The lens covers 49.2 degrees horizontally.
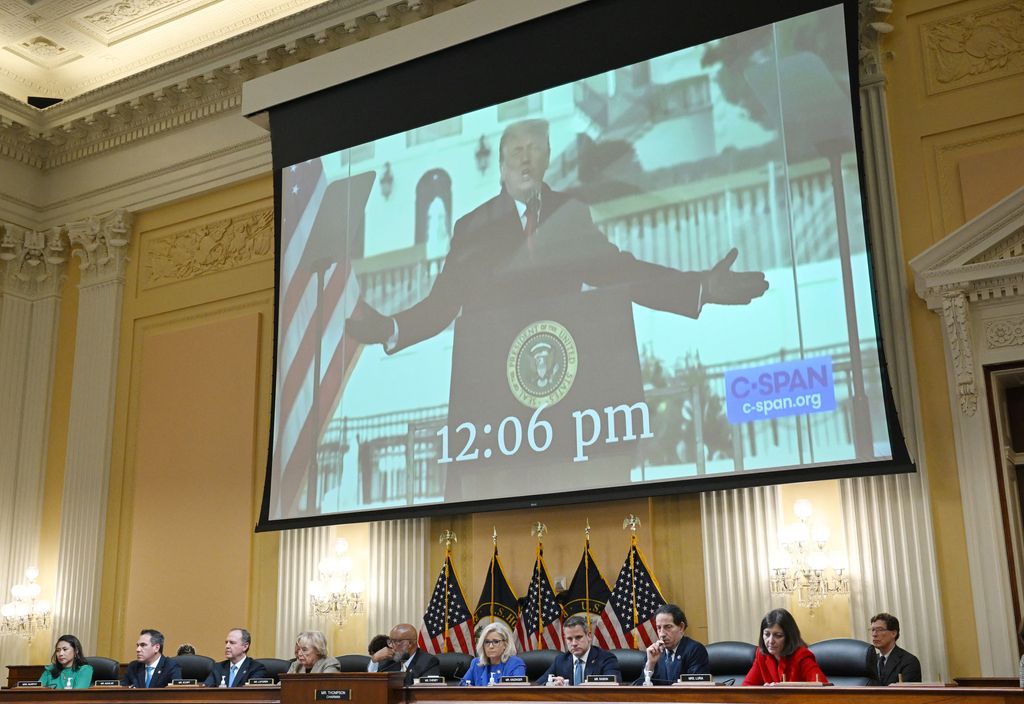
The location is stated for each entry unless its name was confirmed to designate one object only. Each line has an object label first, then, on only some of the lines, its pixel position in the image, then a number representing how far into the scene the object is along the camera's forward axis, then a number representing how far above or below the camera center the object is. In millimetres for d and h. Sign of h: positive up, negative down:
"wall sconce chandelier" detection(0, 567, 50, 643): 11227 +120
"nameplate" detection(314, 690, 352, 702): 5641 -381
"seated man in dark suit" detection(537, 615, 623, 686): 6742 -266
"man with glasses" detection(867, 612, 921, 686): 6734 -294
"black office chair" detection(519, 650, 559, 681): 7555 -321
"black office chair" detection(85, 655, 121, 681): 9398 -368
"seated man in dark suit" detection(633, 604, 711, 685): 6398 -235
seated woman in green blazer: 8633 -340
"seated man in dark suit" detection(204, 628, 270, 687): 8094 -330
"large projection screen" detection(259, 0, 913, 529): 7371 +2454
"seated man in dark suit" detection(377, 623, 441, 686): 7641 -278
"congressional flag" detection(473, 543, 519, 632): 8594 +99
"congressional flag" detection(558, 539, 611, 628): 8281 +149
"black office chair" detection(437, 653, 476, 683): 8023 -349
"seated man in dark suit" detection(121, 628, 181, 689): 8195 -311
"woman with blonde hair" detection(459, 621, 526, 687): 7086 -285
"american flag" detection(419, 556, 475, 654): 8711 -40
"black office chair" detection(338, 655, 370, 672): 8539 -340
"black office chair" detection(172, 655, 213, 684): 8828 -353
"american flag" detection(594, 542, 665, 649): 8000 +32
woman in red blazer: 5637 -227
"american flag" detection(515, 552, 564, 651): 8312 -24
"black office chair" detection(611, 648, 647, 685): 7113 -328
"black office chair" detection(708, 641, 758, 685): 6855 -312
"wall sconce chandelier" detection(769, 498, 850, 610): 7520 +271
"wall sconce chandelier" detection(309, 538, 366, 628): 9484 +230
